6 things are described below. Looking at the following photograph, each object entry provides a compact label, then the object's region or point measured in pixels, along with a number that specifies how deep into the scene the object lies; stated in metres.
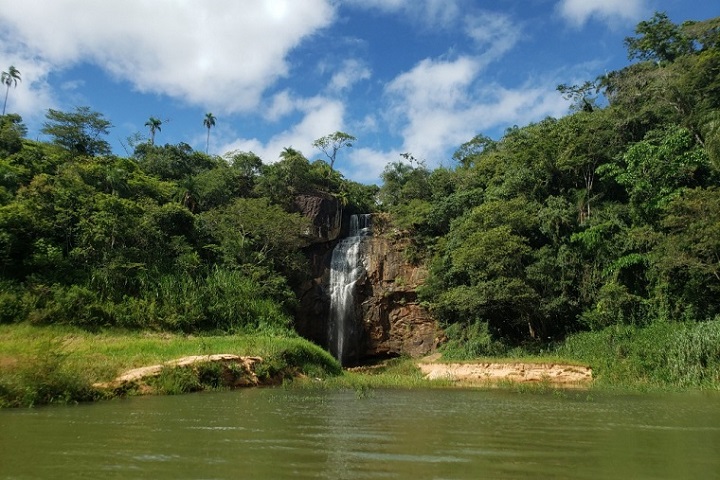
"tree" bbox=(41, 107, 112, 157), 44.59
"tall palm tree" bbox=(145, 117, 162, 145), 67.12
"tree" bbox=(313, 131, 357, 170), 52.86
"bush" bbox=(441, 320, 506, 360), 30.29
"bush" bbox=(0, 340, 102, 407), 11.42
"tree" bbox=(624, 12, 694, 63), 46.12
